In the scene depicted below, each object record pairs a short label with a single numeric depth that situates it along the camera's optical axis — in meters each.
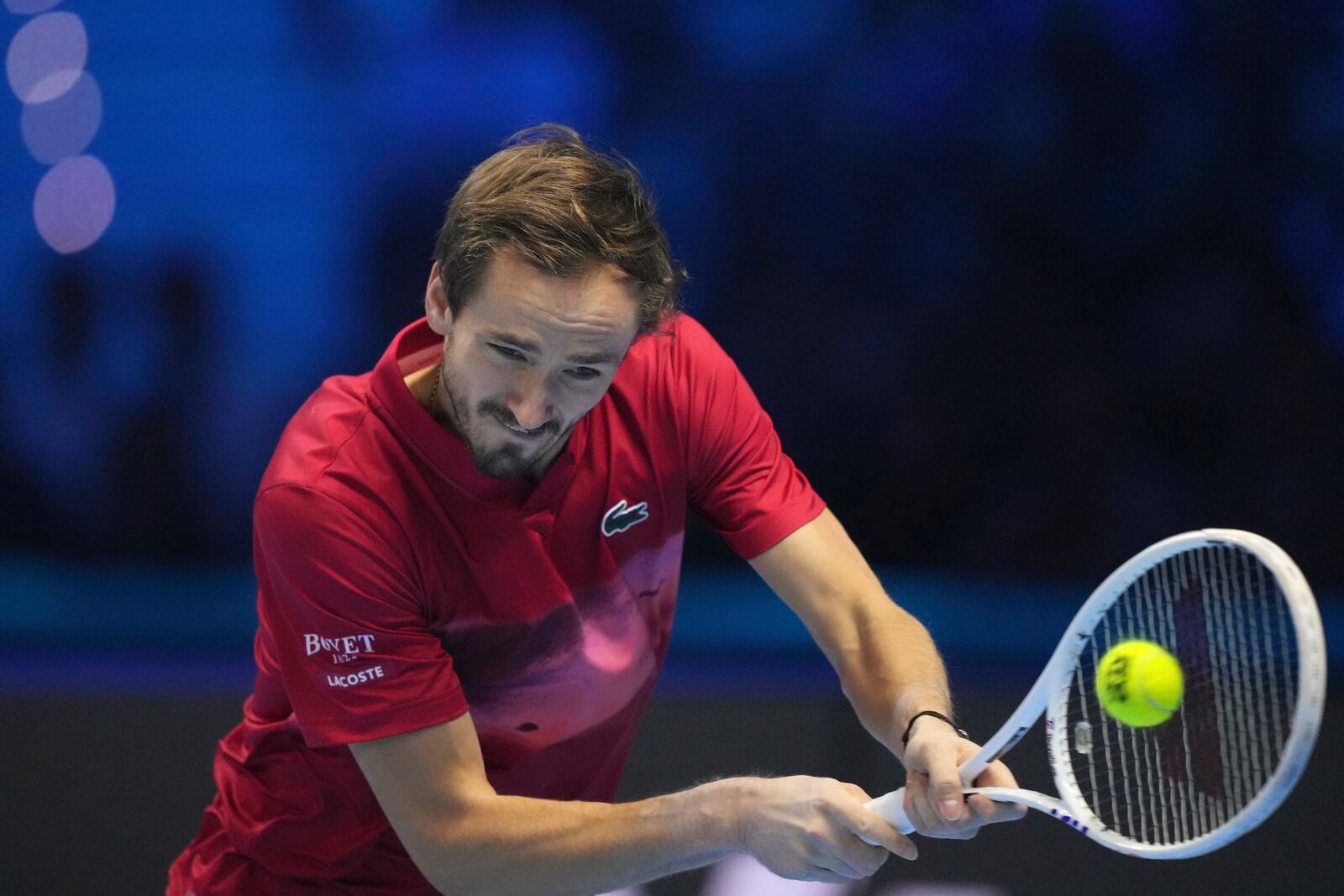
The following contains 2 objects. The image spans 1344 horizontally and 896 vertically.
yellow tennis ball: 8.58
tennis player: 8.68
